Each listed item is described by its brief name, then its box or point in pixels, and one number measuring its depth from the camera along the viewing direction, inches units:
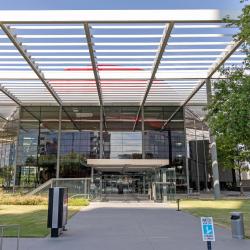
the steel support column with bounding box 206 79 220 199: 1156.6
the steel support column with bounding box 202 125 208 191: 1654.8
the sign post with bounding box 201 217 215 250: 253.9
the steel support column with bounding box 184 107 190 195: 1458.5
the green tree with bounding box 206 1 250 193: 374.6
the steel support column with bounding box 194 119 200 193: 1607.8
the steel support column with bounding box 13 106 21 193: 1464.4
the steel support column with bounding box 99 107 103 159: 1480.6
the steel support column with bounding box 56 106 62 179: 1462.8
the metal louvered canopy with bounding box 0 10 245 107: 765.3
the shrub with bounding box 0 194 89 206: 916.0
